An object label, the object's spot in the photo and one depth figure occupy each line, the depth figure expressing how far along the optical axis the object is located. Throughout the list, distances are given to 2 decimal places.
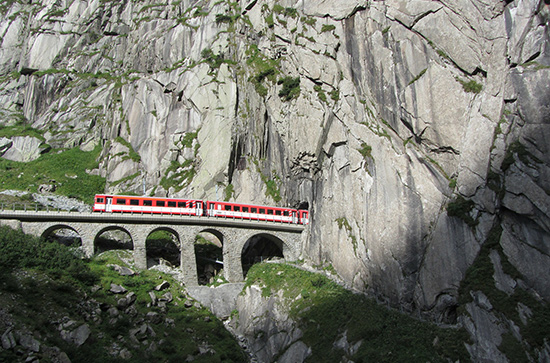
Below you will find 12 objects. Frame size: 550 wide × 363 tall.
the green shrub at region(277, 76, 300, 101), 48.53
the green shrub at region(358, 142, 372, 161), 38.12
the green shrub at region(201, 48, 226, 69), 58.96
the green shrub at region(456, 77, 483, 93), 34.00
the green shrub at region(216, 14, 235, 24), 64.06
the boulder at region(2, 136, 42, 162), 62.65
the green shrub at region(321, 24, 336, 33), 47.09
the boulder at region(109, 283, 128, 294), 33.12
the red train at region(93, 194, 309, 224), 39.55
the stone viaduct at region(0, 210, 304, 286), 37.12
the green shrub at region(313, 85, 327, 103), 44.67
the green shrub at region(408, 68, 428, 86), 37.00
